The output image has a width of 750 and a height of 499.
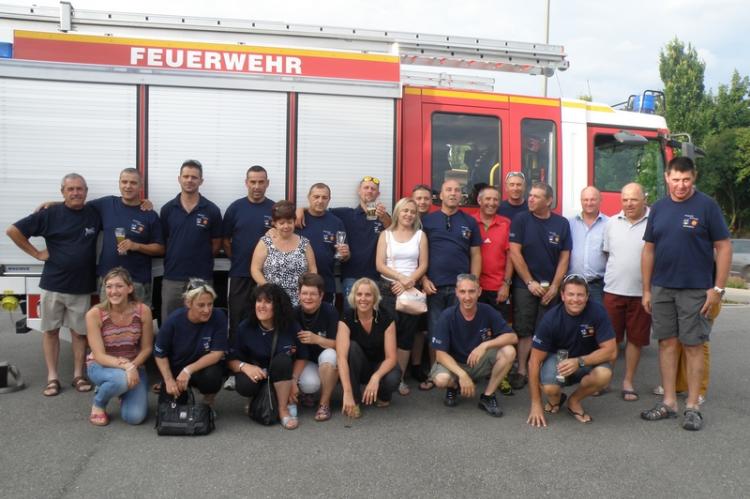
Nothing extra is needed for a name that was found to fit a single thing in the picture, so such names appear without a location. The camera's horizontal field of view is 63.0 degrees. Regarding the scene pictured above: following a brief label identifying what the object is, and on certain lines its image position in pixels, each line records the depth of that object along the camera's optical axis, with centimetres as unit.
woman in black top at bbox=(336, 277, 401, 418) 460
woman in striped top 432
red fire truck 523
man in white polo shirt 519
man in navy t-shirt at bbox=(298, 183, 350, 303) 527
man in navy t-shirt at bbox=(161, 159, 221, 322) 517
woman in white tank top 514
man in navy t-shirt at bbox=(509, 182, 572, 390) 537
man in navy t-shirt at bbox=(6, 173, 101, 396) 502
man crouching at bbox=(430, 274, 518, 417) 473
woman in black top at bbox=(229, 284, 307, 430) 443
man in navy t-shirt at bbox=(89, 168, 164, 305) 507
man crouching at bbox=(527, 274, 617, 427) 448
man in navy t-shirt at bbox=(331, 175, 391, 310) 546
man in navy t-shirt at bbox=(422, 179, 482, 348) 529
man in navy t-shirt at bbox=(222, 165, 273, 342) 526
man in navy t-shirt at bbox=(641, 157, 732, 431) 446
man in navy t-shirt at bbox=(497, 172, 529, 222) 571
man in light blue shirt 552
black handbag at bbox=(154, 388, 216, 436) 412
